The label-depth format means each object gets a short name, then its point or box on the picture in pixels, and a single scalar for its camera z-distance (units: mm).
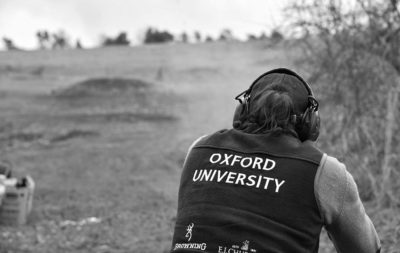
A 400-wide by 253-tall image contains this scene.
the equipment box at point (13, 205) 9656
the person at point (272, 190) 2414
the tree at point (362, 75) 7352
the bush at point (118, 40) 49406
